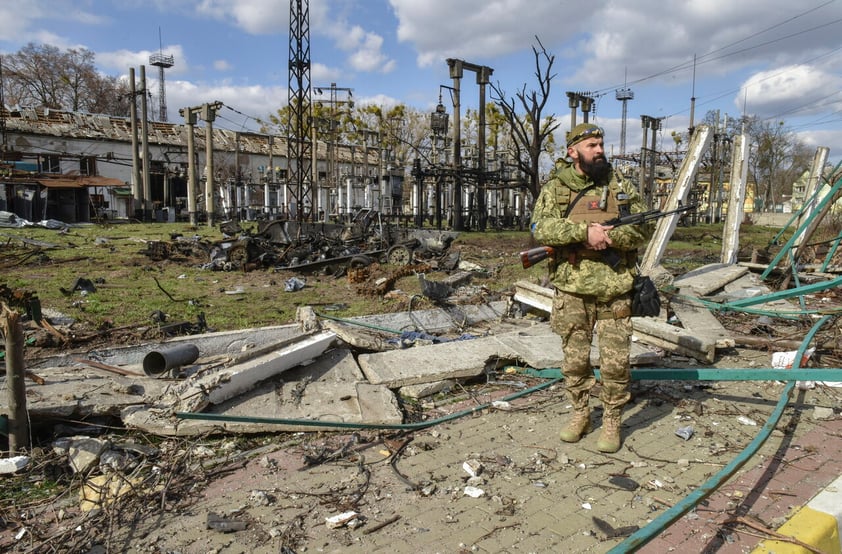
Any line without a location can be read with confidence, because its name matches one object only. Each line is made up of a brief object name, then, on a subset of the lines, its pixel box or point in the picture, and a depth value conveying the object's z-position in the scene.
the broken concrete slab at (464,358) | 4.82
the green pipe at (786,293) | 5.93
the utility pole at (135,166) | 29.45
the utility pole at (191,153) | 27.75
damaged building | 29.02
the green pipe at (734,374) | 3.68
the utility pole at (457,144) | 25.19
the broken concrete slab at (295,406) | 3.83
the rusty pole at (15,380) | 3.33
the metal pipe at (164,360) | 4.45
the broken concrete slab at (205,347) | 5.32
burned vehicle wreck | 13.10
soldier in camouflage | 3.59
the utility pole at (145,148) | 29.14
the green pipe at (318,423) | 3.53
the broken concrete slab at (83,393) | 3.82
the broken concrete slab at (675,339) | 5.62
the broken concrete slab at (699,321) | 6.01
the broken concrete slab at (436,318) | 7.49
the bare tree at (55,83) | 47.53
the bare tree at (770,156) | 45.97
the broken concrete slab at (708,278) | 8.52
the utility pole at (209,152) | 26.73
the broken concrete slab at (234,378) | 3.93
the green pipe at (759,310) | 6.49
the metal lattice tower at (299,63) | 20.22
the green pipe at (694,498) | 2.13
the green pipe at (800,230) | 8.82
